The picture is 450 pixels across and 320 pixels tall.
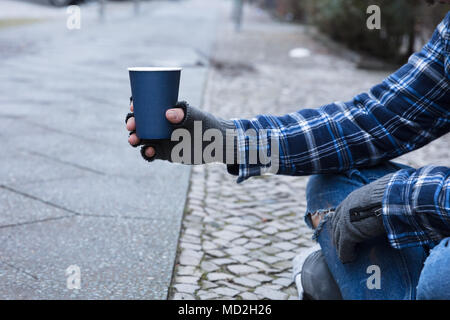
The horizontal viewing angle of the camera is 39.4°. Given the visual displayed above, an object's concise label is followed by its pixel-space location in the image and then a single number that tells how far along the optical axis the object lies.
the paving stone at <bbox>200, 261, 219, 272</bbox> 2.50
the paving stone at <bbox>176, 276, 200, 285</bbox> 2.36
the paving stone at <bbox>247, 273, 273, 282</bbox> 2.44
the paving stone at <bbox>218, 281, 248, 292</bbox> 2.34
